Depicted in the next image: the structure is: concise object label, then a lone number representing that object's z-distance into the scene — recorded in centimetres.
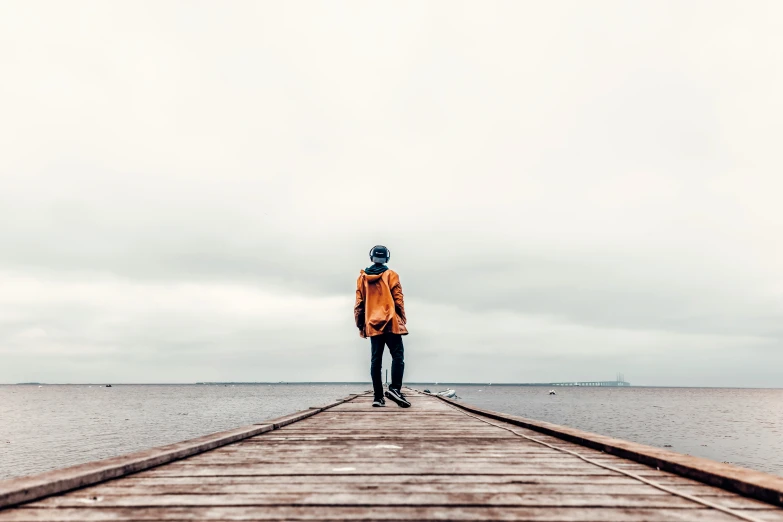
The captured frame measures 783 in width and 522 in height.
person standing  902
